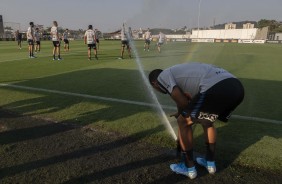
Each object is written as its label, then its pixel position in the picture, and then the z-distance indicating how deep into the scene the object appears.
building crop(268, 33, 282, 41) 68.56
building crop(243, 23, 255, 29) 75.09
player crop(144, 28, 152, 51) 21.67
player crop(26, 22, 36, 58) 17.82
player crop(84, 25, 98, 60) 17.06
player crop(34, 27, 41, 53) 21.48
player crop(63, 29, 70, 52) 25.50
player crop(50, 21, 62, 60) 16.73
